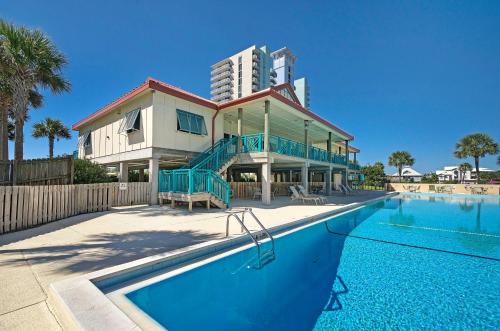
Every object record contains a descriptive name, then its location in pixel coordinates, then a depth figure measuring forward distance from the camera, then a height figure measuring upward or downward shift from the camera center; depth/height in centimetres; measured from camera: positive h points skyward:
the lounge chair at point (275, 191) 2091 -151
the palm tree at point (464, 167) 5247 +200
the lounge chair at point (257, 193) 1666 -133
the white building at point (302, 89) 10700 +4291
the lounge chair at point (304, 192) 1631 -126
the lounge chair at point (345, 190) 2490 -165
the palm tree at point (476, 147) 3706 +501
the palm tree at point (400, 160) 4641 +335
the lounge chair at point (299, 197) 1474 -152
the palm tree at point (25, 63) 1075 +589
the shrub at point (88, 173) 1183 +17
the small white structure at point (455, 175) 7275 +11
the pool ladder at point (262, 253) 555 -210
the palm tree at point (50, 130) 2619 +567
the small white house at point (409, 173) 5712 +63
